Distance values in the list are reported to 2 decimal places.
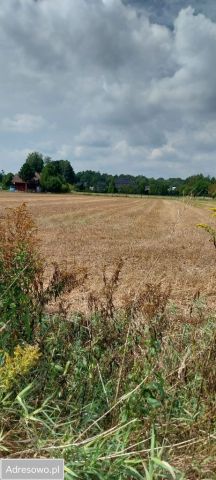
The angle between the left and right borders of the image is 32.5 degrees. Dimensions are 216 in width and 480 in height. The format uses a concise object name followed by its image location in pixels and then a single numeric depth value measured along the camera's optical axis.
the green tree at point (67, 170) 119.86
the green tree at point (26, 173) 101.00
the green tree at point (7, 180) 103.78
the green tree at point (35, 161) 109.31
